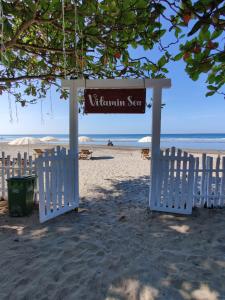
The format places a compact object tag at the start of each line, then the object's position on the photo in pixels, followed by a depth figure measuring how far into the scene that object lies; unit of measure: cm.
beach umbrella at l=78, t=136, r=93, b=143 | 2582
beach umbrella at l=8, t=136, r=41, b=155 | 1623
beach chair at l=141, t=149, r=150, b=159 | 1850
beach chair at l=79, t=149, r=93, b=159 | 1798
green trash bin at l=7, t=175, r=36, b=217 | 552
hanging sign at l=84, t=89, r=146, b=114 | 545
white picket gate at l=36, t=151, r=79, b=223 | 504
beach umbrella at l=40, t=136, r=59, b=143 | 2217
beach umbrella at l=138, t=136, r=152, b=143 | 2261
